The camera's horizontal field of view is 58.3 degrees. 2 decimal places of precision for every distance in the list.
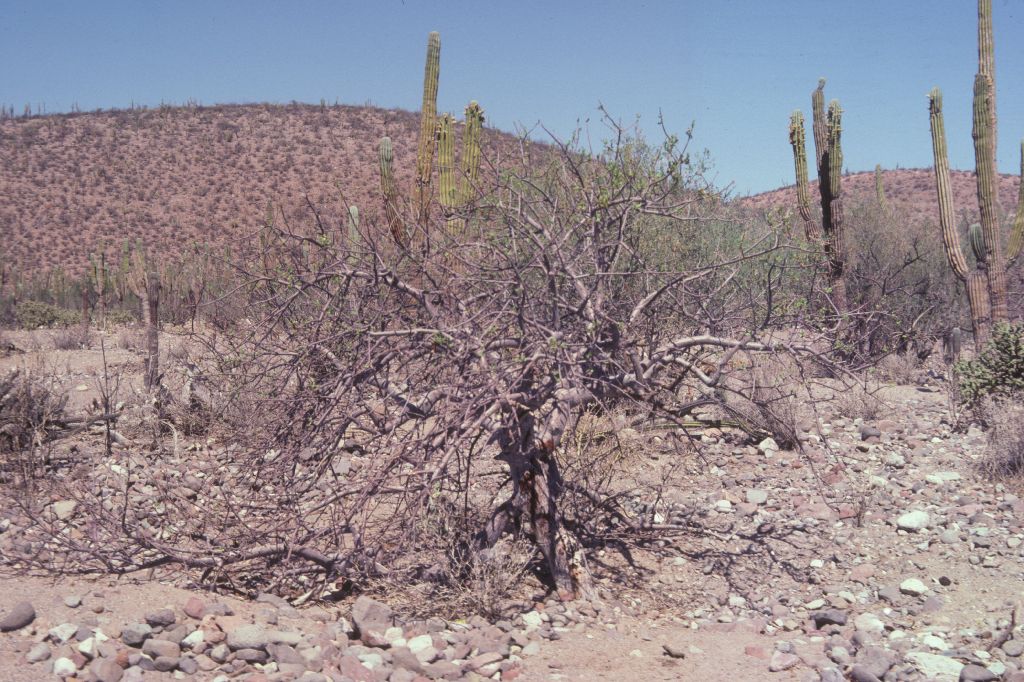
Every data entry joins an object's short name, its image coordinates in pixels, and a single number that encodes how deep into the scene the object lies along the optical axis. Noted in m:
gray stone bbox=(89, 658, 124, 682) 4.01
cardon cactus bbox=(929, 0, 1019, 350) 12.75
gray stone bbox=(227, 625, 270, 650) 4.41
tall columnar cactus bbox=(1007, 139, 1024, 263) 13.59
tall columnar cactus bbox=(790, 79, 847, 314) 14.24
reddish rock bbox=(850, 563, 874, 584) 5.97
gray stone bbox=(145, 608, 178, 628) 4.53
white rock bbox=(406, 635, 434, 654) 4.69
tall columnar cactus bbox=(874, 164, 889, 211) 21.50
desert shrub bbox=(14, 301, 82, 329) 21.84
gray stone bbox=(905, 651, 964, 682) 4.66
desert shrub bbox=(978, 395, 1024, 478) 7.66
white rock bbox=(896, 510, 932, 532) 6.69
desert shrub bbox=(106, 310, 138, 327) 21.80
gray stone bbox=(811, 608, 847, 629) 5.39
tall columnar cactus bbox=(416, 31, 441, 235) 12.44
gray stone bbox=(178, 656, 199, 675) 4.24
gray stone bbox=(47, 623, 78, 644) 4.30
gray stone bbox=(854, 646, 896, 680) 4.66
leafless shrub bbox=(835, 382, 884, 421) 10.08
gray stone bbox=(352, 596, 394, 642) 4.75
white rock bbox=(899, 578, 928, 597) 5.70
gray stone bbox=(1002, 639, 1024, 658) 4.82
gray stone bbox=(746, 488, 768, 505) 7.55
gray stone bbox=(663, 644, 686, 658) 4.88
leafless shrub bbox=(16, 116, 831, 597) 5.12
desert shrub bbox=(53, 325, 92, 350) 17.94
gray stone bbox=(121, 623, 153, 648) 4.36
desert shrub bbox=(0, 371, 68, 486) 7.87
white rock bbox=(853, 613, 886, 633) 5.31
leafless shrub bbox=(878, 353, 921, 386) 12.82
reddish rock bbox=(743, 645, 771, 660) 4.94
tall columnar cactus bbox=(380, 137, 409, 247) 9.24
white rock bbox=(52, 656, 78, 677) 4.02
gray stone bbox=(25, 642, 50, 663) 4.11
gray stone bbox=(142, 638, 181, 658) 4.28
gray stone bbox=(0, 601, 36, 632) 4.38
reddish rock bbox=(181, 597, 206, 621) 4.69
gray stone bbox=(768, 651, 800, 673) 4.78
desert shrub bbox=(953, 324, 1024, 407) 9.74
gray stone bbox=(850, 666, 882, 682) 4.59
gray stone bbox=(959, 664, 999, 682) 4.53
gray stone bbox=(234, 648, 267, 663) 4.36
